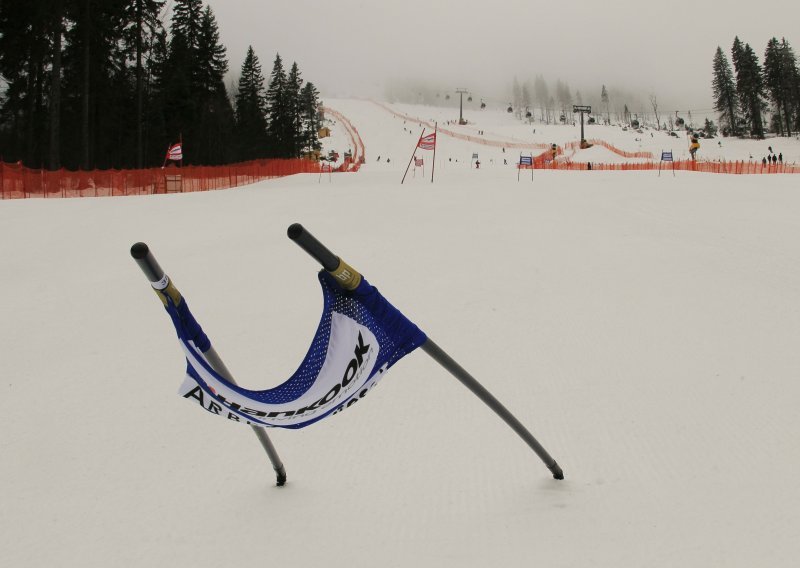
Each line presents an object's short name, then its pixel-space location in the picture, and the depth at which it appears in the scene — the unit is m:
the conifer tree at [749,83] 91.69
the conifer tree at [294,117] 87.06
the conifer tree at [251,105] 78.36
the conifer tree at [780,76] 91.88
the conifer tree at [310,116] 93.81
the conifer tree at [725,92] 101.12
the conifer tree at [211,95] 57.06
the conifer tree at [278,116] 83.69
